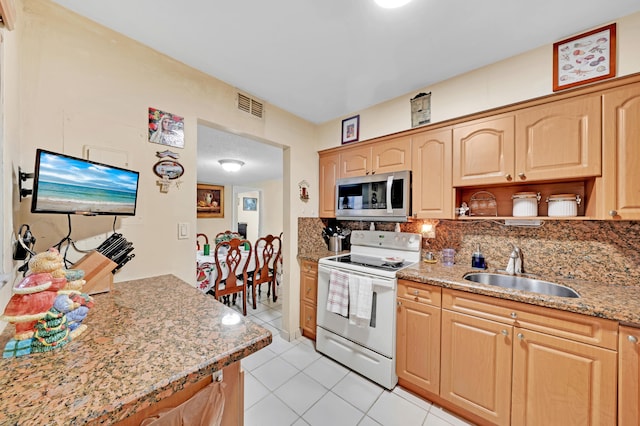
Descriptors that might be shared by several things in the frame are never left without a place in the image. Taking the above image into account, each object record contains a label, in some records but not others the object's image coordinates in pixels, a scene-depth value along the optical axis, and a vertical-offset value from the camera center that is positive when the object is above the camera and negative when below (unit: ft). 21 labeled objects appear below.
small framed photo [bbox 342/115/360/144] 7.70 +2.80
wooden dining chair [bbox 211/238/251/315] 9.41 -2.60
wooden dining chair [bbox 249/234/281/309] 10.75 -2.51
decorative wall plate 4.92 +0.92
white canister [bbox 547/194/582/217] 4.85 +0.21
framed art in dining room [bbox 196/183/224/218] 19.08 +0.98
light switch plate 5.29 -0.42
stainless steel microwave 6.47 +0.49
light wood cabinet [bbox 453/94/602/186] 4.44 +1.48
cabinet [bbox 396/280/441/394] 5.14 -2.76
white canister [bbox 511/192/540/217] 5.27 +0.25
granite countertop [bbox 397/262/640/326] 3.54 -1.40
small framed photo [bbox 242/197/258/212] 22.18 +0.80
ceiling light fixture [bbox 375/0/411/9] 3.69 +3.33
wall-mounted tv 2.96 +0.35
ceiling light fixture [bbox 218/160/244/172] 12.76 +2.64
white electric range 5.65 -2.44
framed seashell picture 4.21 +2.93
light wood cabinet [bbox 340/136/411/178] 6.74 +1.73
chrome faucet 5.50 -1.14
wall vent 6.42 +3.01
